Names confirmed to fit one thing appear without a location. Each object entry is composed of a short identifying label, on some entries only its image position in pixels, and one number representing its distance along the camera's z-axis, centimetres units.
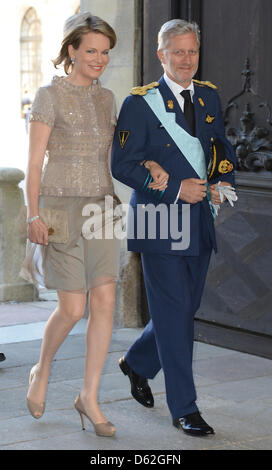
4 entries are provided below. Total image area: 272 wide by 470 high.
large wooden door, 1223
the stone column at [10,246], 1705
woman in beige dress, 865
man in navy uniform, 885
